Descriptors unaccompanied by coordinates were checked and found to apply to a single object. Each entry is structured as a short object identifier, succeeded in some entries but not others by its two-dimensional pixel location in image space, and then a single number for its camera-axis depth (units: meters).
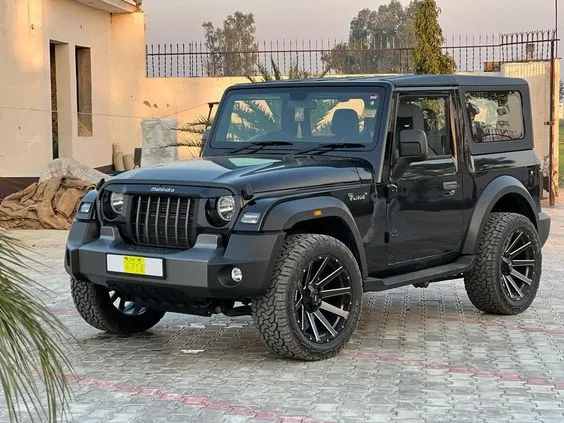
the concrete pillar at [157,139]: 19.16
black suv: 6.17
